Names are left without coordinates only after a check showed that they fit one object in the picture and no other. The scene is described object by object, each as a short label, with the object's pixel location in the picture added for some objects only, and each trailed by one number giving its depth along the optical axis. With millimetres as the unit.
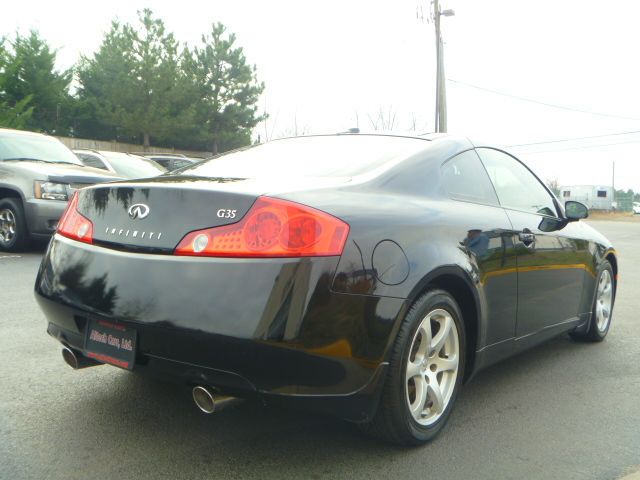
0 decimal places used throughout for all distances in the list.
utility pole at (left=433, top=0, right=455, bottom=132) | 26297
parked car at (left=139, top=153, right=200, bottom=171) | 19875
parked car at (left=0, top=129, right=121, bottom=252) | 8570
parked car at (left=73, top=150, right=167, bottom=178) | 12914
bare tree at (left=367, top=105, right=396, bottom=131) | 44022
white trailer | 61969
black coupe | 2461
